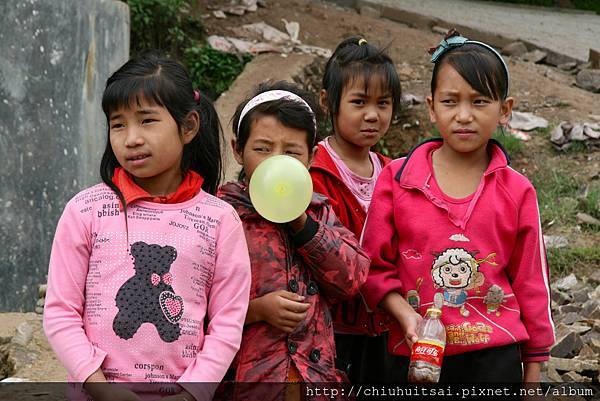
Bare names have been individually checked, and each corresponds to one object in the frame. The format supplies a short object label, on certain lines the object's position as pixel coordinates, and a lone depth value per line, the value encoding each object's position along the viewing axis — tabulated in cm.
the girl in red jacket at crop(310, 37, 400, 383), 349
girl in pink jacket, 308
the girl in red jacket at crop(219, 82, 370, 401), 292
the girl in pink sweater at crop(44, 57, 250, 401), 267
